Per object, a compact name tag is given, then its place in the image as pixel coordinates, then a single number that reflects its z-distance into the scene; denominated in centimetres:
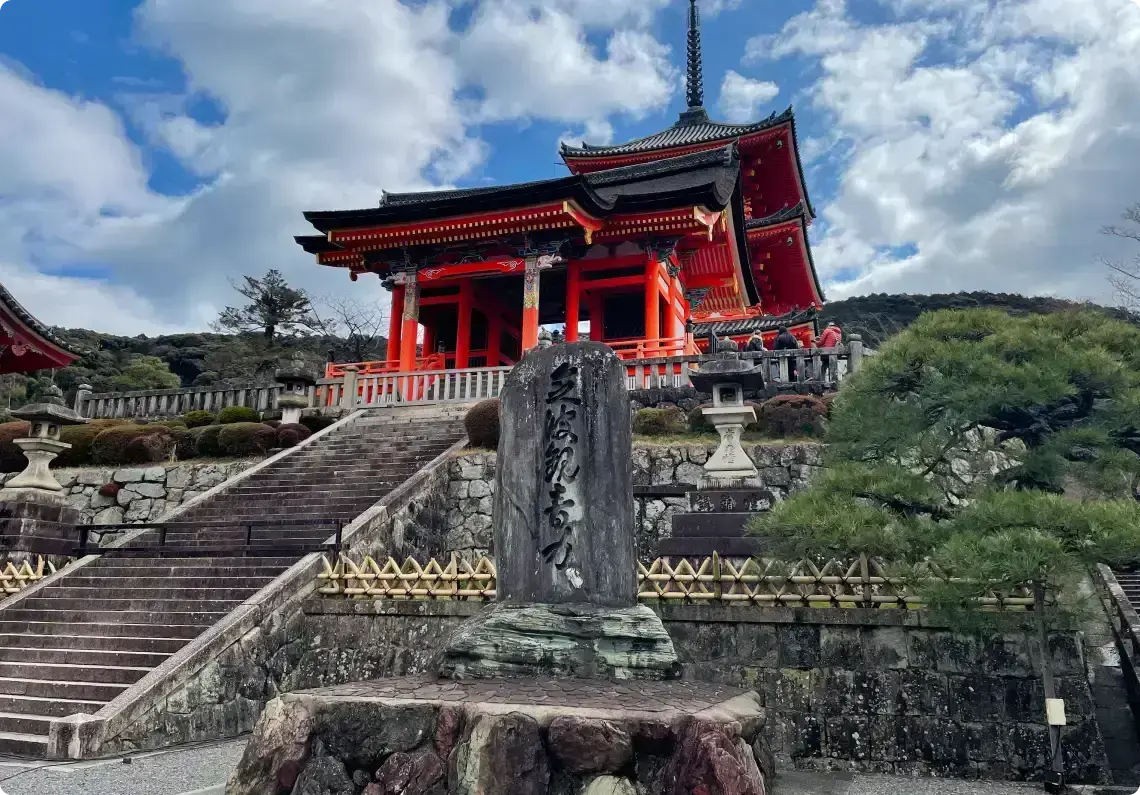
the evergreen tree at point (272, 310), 3538
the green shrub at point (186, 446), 1597
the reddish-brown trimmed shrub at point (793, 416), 1323
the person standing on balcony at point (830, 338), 1802
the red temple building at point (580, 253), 1809
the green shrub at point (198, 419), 1712
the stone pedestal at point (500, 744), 363
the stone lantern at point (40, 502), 1202
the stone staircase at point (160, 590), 783
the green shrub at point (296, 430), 1566
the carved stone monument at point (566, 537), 520
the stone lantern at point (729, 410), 967
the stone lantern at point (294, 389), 1661
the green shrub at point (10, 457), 1568
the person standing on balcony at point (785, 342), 1667
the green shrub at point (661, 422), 1395
